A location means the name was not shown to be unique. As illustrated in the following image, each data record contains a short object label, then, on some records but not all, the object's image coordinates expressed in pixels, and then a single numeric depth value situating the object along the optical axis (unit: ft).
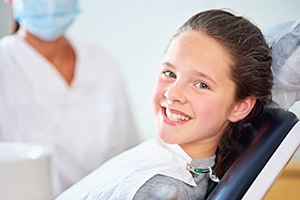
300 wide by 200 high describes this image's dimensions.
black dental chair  3.47
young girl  3.84
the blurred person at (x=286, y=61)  3.90
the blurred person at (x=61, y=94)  6.94
